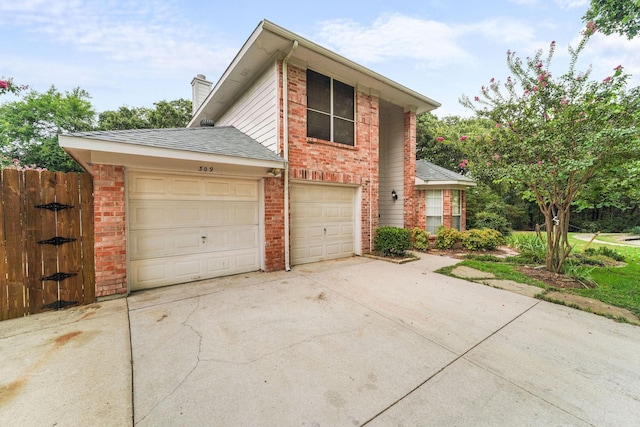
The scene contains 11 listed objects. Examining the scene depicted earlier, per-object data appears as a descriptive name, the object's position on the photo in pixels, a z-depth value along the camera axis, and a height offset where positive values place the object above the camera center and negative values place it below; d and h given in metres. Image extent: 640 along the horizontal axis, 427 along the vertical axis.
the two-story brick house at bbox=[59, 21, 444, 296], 3.94 +0.74
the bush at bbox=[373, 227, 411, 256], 6.74 -0.96
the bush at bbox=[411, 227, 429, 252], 8.21 -1.14
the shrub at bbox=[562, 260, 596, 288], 4.66 -1.42
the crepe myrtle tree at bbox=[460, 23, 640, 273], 4.02 +1.46
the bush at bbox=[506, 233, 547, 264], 6.32 -1.24
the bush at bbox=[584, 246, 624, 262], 6.95 -1.45
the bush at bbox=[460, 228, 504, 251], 7.91 -1.12
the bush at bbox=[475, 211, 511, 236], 11.48 -0.75
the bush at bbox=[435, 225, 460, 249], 8.30 -1.10
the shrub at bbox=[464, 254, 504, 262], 6.65 -1.48
